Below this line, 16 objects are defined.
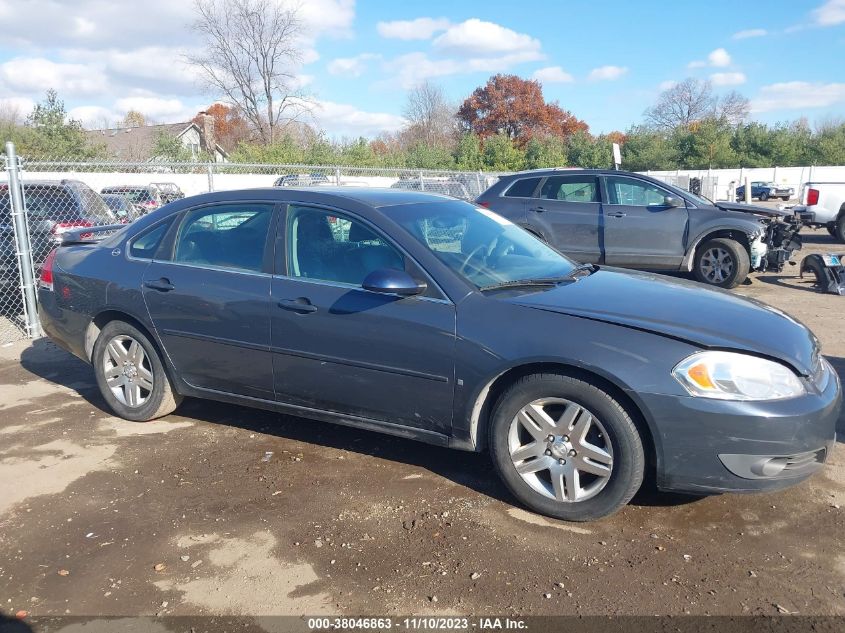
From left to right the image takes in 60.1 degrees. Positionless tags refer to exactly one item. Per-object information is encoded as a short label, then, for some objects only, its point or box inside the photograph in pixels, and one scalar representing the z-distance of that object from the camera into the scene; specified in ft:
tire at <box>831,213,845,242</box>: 55.67
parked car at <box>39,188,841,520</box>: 11.02
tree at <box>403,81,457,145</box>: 187.32
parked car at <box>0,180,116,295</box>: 28.96
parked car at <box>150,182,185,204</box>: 53.57
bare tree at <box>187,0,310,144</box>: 143.54
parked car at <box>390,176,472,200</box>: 51.63
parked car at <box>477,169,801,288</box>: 33.35
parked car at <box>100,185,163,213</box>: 51.24
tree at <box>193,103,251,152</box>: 182.29
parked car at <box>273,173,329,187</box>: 54.57
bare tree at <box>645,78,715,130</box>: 219.41
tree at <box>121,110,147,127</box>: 226.17
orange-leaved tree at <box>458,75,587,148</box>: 191.01
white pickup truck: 55.21
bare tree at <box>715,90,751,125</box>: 220.23
